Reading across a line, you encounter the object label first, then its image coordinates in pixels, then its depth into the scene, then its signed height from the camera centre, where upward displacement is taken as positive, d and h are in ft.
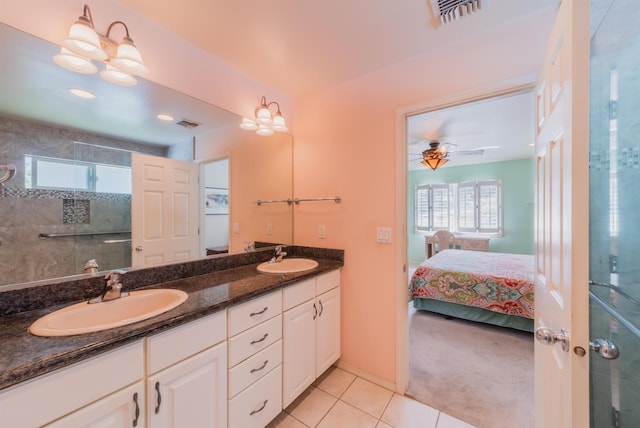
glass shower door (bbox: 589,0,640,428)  3.18 +0.05
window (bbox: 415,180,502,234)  17.46 +0.45
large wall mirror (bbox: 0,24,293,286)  3.44 +1.02
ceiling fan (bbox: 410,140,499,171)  11.50 +2.79
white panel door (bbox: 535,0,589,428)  2.29 -0.07
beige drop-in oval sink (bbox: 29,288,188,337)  2.77 -1.37
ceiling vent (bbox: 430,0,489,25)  4.15 +3.58
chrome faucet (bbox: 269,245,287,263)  6.69 -1.17
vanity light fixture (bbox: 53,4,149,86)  3.53 +2.49
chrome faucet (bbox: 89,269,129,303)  3.69 -1.18
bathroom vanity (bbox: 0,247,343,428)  2.31 -1.86
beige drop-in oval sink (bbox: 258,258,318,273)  6.28 -1.38
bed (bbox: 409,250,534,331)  8.46 -2.91
